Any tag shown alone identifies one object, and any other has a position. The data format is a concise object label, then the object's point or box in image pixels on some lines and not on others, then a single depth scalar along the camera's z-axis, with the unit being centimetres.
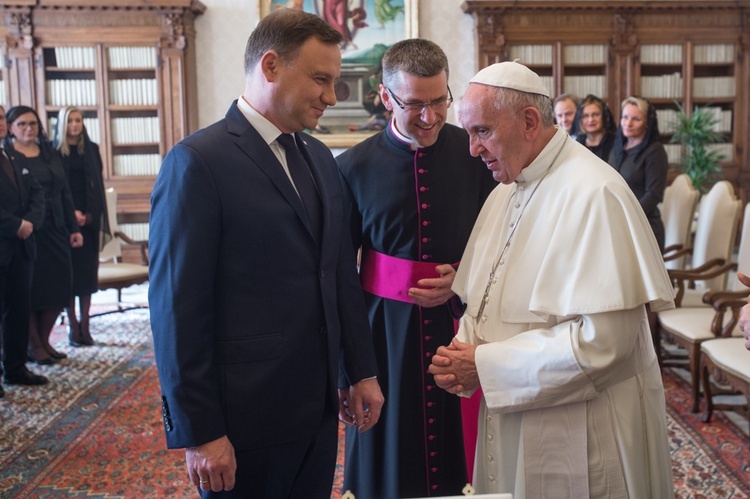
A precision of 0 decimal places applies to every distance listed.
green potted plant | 789
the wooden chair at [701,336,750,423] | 327
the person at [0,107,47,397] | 460
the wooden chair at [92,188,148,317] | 630
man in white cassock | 159
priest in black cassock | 242
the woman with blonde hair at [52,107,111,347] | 564
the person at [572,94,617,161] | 518
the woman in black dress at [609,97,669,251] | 484
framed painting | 822
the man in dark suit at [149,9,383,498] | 153
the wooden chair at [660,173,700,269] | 511
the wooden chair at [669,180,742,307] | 451
